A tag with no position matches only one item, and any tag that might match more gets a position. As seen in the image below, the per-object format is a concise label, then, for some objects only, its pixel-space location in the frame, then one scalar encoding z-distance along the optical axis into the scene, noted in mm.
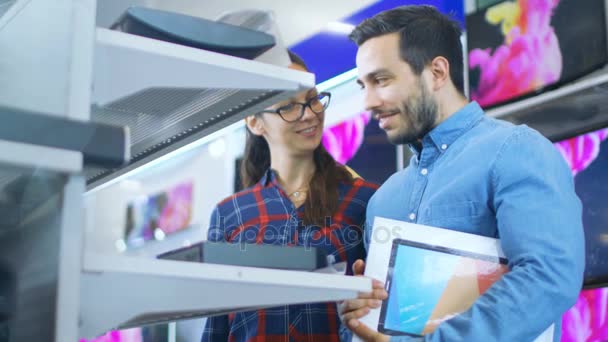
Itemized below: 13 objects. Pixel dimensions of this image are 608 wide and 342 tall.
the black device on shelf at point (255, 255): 1016
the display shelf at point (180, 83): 1052
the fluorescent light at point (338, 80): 3057
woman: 1850
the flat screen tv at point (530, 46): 2150
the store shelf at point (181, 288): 912
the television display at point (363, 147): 2988
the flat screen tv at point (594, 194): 2041
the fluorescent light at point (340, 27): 3150
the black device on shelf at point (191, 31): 1112
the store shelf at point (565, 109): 2047
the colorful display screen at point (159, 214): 5336
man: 1256
